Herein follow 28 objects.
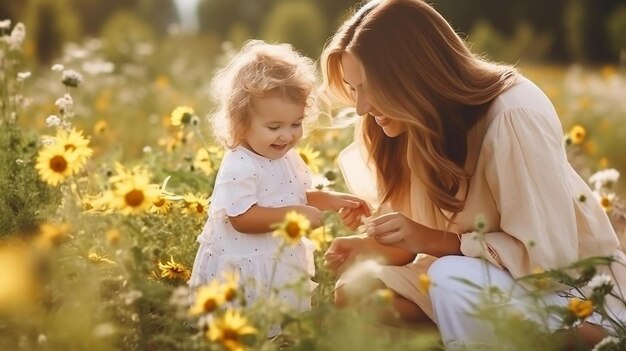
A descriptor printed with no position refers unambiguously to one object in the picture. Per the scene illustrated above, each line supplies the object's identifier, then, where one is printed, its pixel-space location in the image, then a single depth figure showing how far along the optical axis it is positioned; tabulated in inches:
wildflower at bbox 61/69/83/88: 135.7
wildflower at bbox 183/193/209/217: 123.3
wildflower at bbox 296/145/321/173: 131.7
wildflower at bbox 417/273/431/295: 85.7
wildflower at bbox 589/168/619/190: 155.8
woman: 108.4
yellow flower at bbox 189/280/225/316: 81.7
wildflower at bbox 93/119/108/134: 156.6
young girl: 110.8
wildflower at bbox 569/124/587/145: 160.9
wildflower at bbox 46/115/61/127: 130.0
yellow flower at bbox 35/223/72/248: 81.4
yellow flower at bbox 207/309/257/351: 79.0
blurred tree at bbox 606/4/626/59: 569.6
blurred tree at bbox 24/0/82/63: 449.4
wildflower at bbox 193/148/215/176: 143.7
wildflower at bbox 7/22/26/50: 145.1
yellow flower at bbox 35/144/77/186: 102.8
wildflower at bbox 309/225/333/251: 121.1
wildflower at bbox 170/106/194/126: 139.5
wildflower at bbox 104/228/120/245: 83.6
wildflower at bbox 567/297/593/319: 88.8
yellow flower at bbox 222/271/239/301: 82.5
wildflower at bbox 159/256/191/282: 118.9
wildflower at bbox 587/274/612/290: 94.7
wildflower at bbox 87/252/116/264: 108.3
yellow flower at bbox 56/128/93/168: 103.8
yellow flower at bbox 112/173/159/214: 93.8
